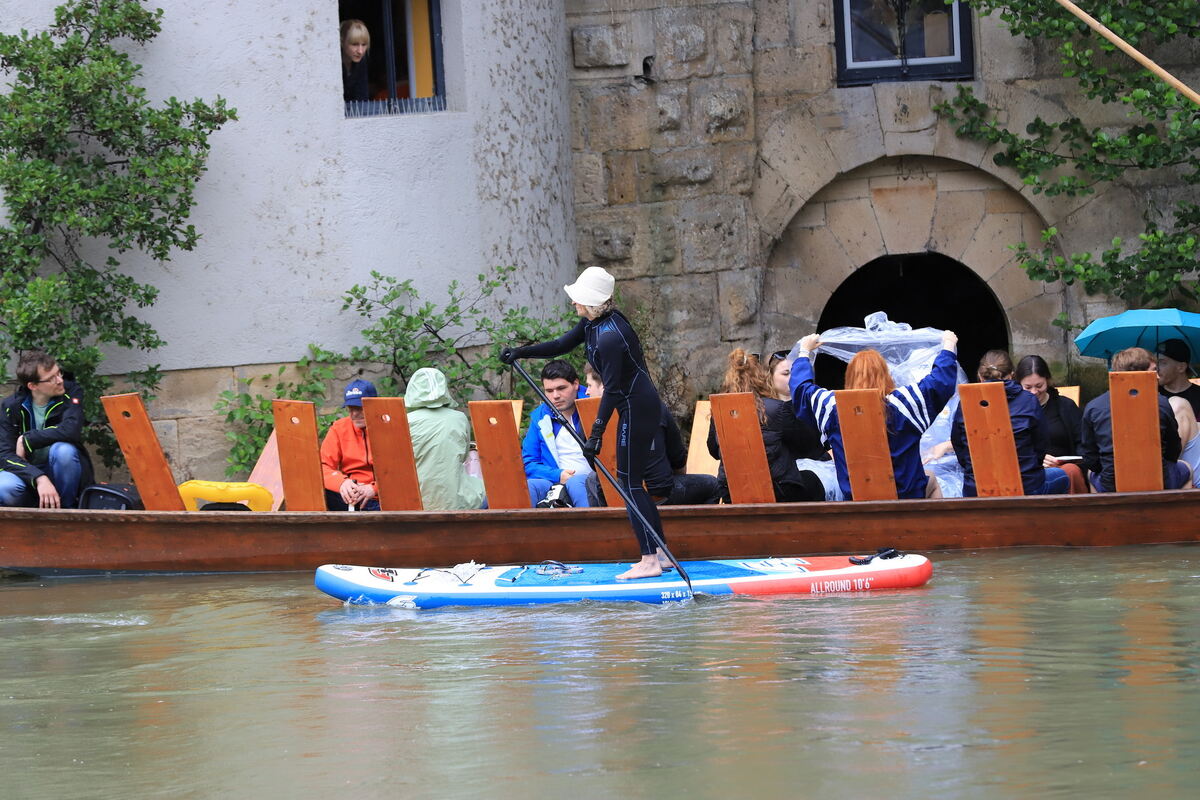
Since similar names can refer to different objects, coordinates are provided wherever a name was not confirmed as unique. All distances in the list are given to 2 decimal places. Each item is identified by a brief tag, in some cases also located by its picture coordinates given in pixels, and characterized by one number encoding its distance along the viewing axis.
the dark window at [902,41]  26.00
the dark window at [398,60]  22.87
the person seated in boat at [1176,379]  20.23
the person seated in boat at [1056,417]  19.14
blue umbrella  20.47
